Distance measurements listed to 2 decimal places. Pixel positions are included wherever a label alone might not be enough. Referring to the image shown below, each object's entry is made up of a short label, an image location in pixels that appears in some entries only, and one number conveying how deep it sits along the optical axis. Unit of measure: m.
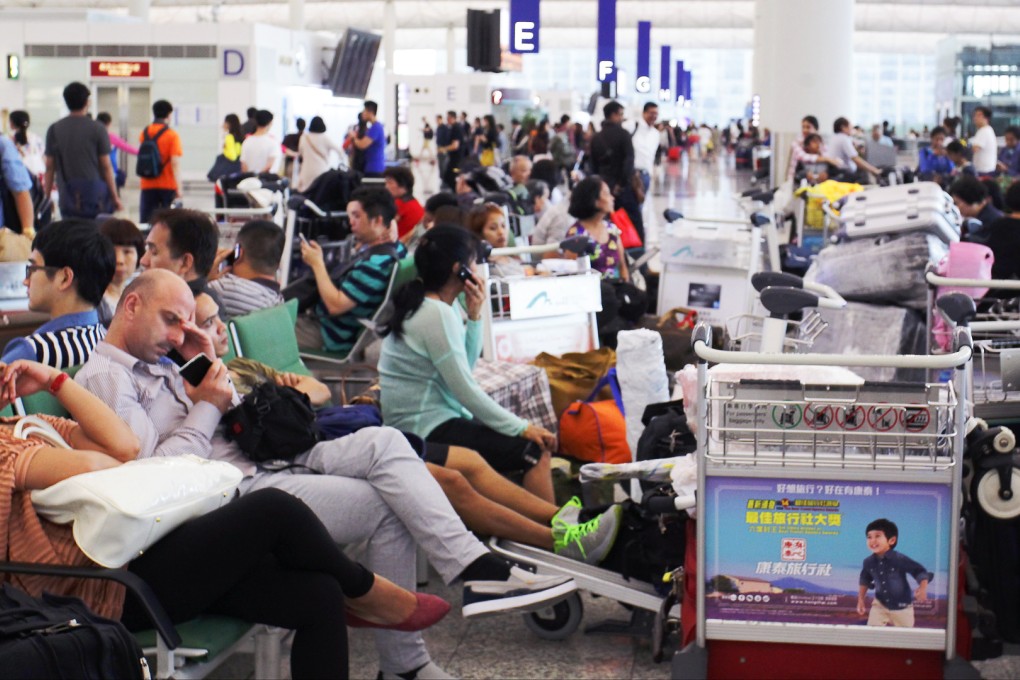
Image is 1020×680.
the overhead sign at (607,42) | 18.59
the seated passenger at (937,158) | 17.33
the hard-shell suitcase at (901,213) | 5.62
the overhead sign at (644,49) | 28.61
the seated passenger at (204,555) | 2.74
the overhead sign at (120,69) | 26.02
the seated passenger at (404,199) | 9.27
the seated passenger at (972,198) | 7.70
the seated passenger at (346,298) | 5.96
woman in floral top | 7.26
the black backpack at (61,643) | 2.35
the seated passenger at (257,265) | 5.33
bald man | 3.30
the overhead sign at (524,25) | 15.23
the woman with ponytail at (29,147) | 13.66
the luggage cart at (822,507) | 2.70
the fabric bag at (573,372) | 5.16
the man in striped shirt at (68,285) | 3.52
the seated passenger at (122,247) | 4.59
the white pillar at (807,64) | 16.80
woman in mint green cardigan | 4.25
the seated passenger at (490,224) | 6.94
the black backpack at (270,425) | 3.47
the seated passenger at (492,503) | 3.79
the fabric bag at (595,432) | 4.65
